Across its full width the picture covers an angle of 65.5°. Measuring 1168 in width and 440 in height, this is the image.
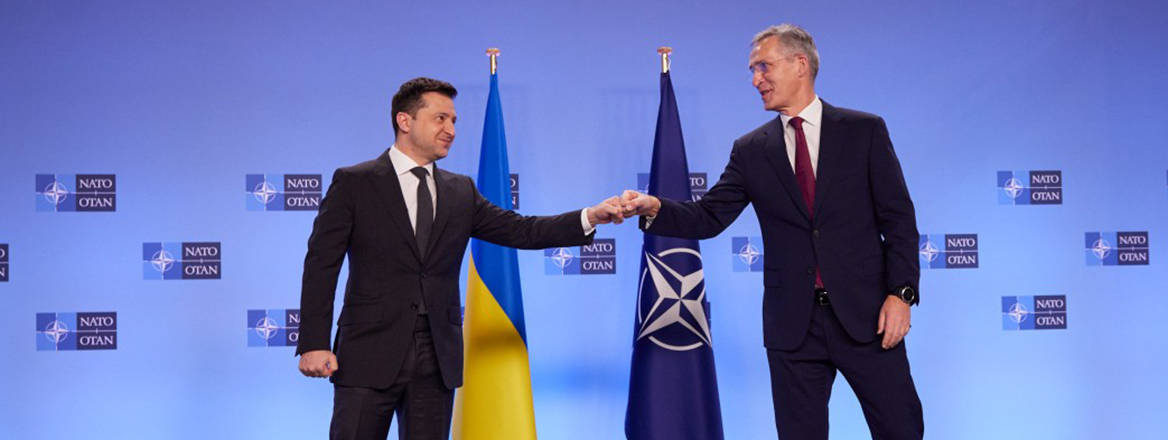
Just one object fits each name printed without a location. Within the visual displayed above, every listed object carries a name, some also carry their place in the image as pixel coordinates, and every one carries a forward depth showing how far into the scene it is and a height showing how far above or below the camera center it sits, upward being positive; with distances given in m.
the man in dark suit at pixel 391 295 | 2.79 -0.17
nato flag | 3.98 -0.54
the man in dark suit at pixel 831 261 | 2.68 -0.10
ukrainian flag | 3.86 -0.51
